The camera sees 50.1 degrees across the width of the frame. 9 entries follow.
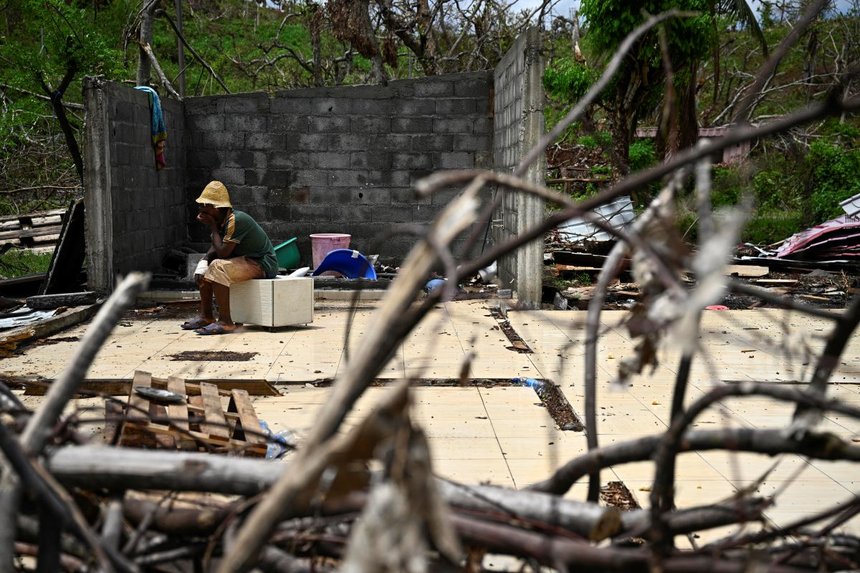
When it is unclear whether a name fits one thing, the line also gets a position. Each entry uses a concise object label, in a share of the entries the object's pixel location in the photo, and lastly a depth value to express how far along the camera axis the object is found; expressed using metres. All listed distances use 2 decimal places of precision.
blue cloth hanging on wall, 11.22
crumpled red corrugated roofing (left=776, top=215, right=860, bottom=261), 12.35
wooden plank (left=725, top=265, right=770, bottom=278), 11.91
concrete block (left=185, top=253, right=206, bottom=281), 11.43
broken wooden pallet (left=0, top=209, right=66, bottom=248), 11.38
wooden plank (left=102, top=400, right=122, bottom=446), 3.88
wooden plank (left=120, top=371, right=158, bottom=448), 3.86
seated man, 8.63
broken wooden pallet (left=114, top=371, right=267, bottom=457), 3.88
